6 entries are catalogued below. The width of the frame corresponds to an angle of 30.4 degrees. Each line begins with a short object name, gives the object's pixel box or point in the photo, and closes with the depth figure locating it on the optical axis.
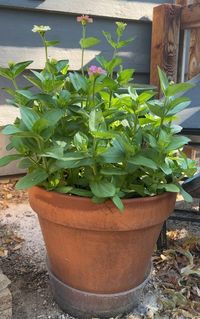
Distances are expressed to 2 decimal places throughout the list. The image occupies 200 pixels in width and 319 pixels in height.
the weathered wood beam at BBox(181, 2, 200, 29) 1.98
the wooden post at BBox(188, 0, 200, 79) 2.18
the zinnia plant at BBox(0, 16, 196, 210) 0.93
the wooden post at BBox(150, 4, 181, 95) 2.10
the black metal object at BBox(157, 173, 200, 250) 1.33
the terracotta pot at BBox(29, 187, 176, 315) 0.99
